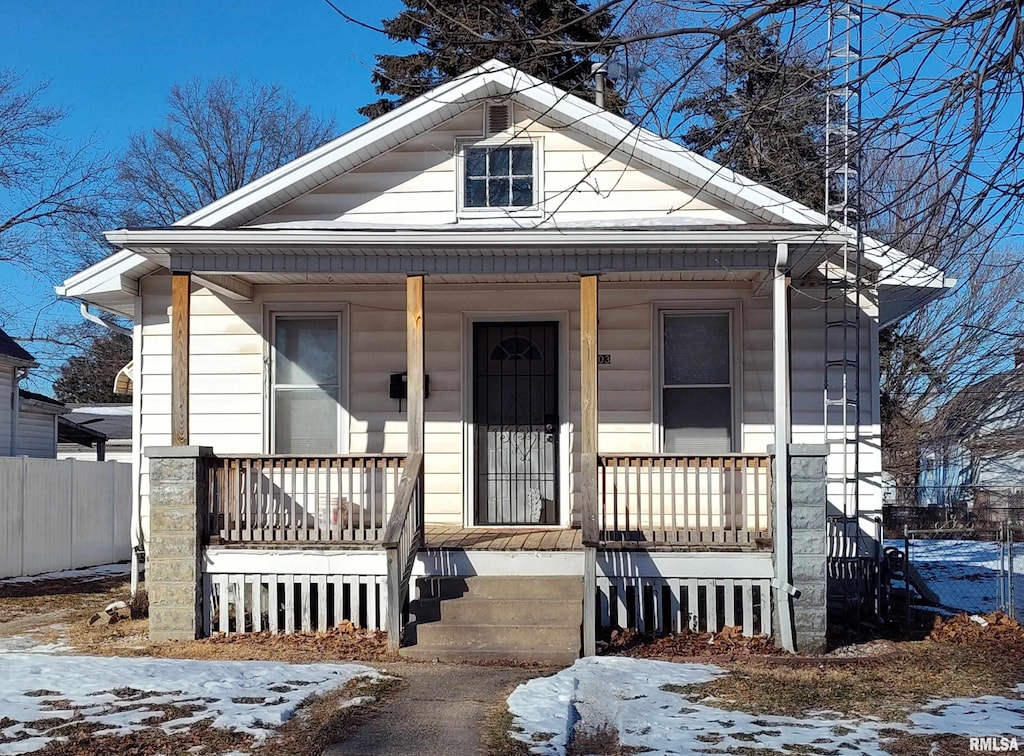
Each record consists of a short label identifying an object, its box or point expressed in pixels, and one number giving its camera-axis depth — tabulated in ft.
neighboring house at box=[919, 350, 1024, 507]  80.58
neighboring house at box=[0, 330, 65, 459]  73.26
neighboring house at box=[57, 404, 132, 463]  93.63
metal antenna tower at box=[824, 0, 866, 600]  33.86
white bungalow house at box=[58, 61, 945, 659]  29.94
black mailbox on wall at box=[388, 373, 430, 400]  36.42
